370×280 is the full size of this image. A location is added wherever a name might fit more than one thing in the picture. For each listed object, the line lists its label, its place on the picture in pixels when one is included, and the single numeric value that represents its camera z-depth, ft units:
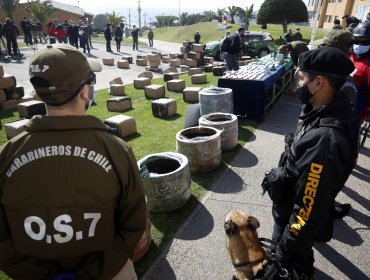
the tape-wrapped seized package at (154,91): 35.65
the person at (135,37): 88.02
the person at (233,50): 37.73
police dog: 9.00
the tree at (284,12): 122.38
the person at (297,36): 57.06
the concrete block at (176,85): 39.45
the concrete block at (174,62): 57.57
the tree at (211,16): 191.32
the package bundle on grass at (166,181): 13.66
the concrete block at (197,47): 67.36
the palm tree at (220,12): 179.73
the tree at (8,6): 118.52
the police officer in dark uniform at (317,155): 6.81
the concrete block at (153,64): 58.57
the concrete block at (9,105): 30.50
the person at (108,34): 76.81
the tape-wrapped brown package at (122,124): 23.54
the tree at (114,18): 152.25
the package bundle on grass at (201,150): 17.44
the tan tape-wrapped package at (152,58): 58.07
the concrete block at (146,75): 45.36
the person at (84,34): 71.82
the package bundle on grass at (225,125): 20.47
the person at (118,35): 82.32
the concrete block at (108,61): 60.18
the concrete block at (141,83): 41.06
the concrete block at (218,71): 49.83
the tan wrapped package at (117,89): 37.29
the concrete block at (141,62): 61.93
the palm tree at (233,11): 164.86
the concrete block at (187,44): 74.55
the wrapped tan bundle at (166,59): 65.72
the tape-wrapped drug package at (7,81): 29.94
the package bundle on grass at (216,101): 24.38
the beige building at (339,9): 126.52
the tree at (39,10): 118.42
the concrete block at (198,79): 43.98
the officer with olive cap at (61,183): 5.17
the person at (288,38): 57.72
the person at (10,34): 56.49
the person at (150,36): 105.09
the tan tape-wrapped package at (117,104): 30.68
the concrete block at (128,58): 62.39
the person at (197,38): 84.53
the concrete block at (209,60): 62.23
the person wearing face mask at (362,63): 15.19
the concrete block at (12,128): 22.16
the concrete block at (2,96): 30.09
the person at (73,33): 71.20
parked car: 65.51
